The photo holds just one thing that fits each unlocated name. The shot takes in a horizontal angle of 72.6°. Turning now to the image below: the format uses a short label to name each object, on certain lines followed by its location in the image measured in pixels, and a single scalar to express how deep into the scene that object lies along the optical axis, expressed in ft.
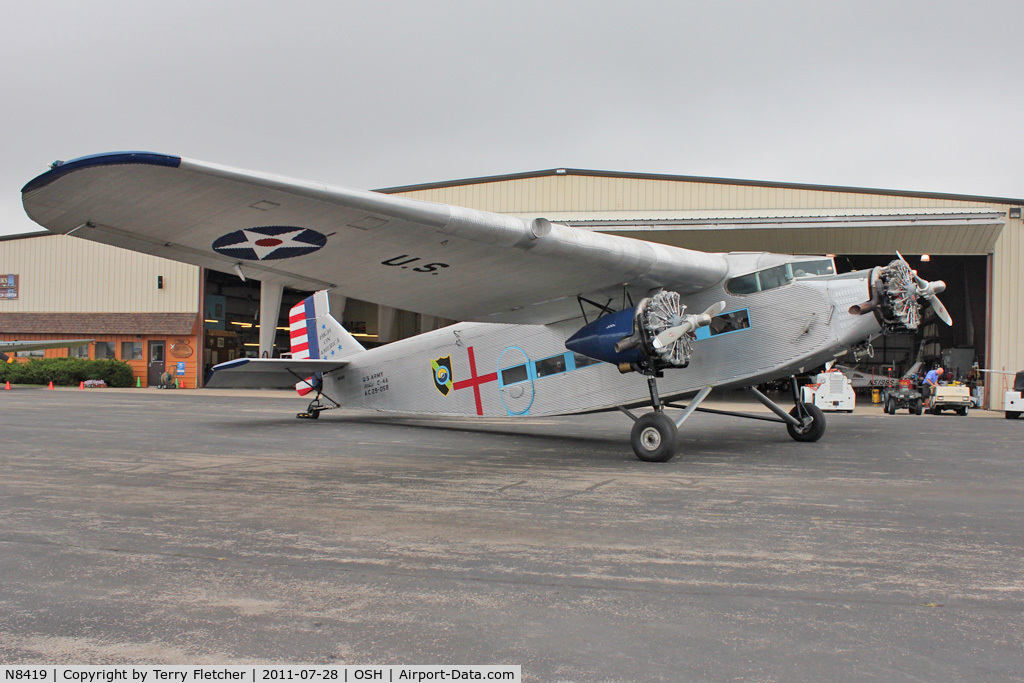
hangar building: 87.81
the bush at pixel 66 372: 131.44
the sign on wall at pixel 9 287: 142.00
